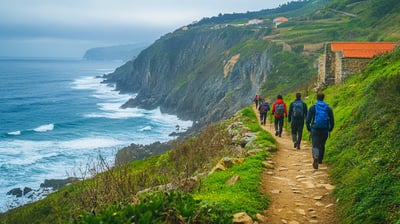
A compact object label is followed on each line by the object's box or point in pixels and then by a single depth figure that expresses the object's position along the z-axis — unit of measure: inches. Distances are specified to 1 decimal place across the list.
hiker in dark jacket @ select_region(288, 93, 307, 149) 459.5
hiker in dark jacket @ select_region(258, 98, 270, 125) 764.6
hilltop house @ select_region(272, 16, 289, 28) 4359.0
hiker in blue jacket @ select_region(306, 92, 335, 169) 362.9
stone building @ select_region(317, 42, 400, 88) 806.5
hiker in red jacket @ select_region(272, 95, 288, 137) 574.9
